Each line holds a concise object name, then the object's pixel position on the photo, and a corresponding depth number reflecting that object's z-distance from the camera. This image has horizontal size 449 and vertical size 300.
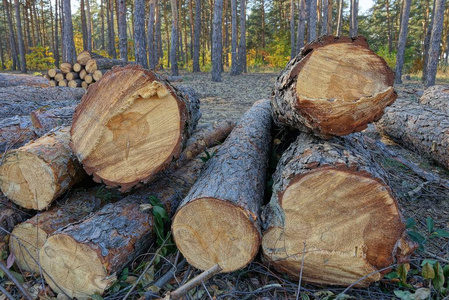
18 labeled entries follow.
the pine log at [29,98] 4.13
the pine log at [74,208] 2.07
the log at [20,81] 8.44
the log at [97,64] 8.20
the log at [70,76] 8.31
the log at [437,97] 5.03
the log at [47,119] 3.09
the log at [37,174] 2.12
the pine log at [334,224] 1.72
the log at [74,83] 8.23
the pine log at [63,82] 8.32
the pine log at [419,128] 3.59
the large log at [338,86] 1.96
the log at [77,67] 8.34
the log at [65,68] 8.36
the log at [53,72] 8.52
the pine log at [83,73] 8.34
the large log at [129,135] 2.03
